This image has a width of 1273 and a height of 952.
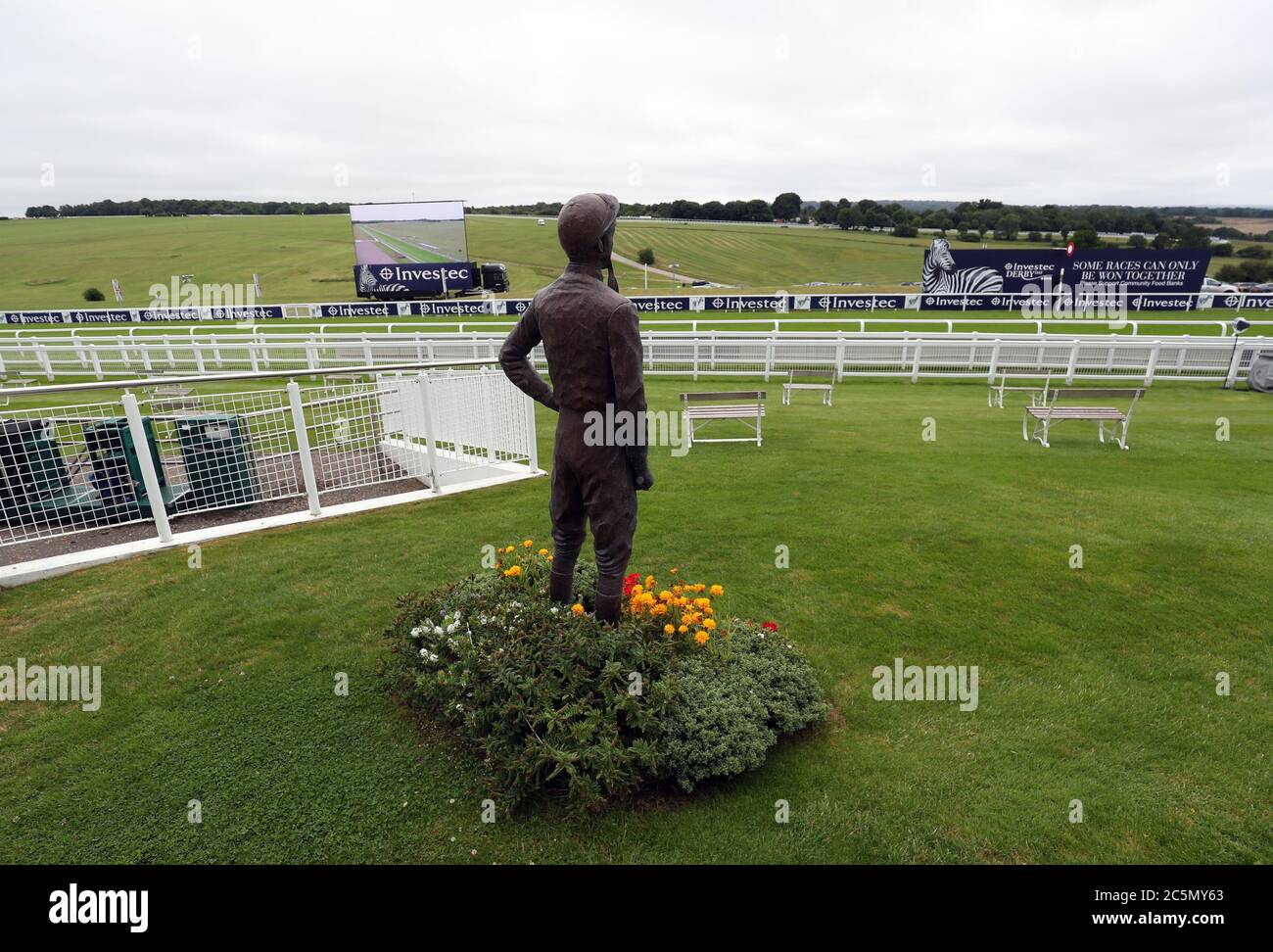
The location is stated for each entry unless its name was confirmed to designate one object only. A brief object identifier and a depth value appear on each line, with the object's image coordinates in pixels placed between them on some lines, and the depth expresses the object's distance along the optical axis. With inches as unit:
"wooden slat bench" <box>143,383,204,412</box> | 529.5
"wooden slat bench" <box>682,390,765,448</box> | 393.1
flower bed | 138.3
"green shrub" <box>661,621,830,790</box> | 140.1
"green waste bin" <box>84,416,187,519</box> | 267.3
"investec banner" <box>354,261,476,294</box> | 1690.5
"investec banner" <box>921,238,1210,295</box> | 1355.8
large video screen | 1652.3
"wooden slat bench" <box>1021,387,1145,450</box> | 379.9
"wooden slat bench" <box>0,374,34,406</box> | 707.4
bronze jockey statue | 143.1
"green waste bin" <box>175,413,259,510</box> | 285.4
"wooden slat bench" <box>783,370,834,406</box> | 495.0
